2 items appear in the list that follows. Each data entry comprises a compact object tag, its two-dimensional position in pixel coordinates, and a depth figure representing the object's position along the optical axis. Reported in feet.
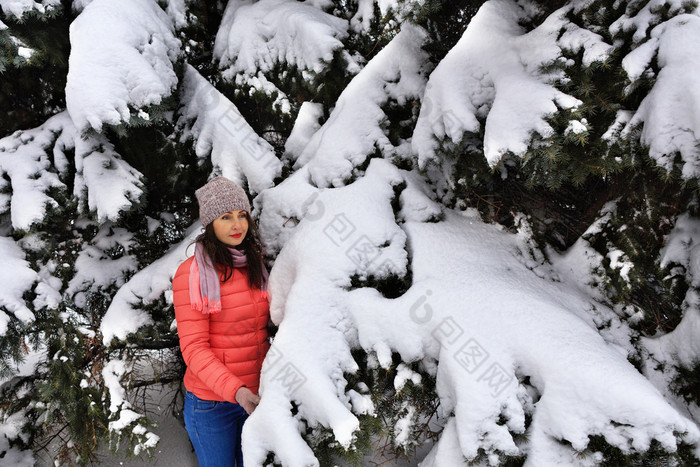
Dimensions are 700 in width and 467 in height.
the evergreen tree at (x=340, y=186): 4.89
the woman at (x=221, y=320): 6.20
